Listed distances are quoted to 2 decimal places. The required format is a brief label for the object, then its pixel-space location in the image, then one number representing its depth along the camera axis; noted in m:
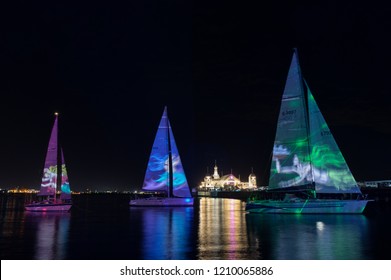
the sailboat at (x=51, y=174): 59.12
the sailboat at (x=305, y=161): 48.16
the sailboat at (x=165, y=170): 75.62
